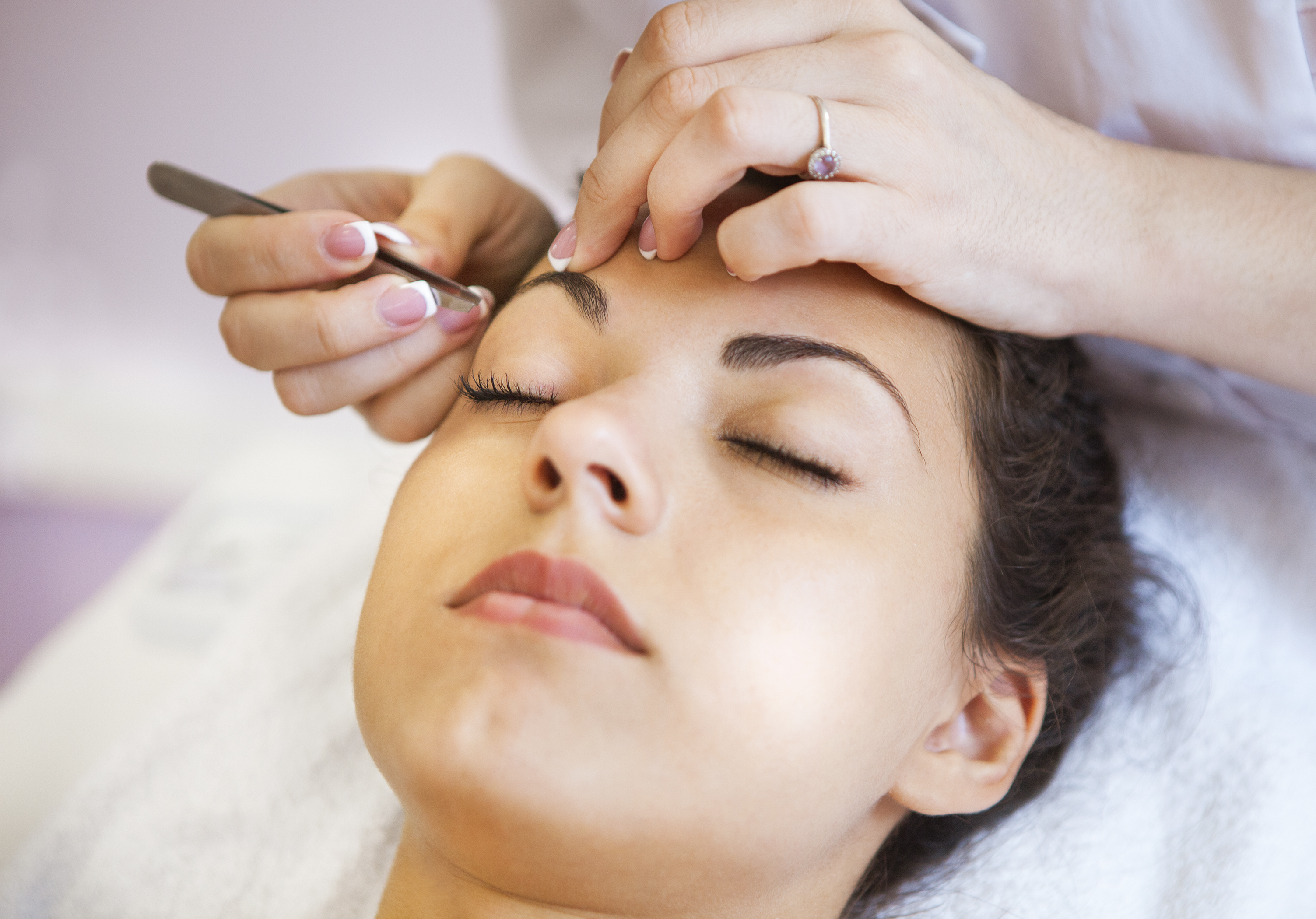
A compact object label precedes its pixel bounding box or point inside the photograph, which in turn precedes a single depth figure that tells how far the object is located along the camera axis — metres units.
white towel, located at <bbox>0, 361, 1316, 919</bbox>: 0.48
